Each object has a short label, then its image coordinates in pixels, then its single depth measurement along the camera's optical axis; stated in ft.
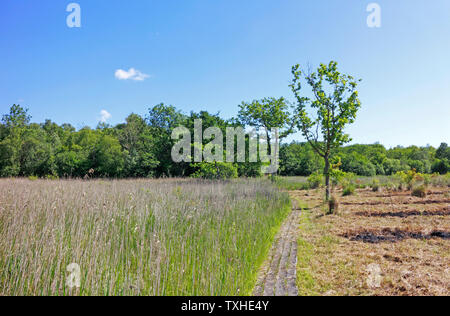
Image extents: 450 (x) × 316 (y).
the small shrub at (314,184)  57.12
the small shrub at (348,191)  44.87
